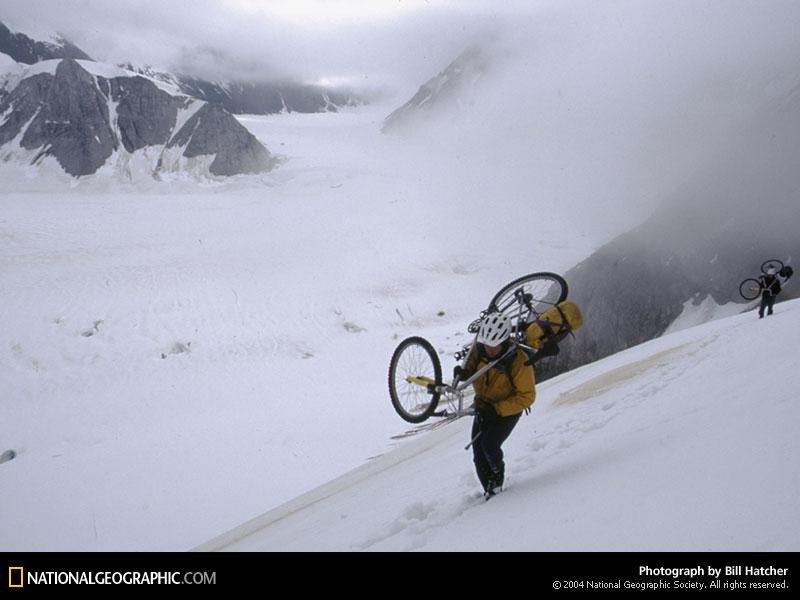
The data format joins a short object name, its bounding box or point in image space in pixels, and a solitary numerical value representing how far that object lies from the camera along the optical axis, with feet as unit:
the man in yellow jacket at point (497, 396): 16.17
